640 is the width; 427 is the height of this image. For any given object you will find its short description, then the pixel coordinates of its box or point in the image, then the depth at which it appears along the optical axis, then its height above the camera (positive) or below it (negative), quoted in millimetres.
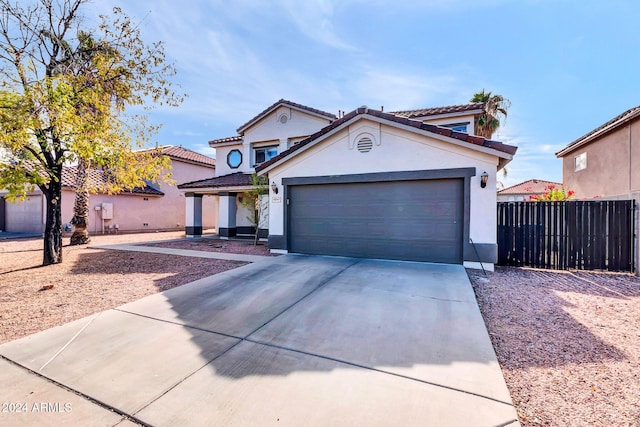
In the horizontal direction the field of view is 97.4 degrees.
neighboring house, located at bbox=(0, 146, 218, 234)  19391 +436
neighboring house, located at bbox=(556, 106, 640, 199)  12213 +2774
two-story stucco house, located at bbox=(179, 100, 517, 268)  7785 +684
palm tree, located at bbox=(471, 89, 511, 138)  19656 +7257
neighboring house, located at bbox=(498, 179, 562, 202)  30286 +2708
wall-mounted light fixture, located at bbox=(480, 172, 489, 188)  7512 +935
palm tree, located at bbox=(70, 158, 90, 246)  13922 -397
